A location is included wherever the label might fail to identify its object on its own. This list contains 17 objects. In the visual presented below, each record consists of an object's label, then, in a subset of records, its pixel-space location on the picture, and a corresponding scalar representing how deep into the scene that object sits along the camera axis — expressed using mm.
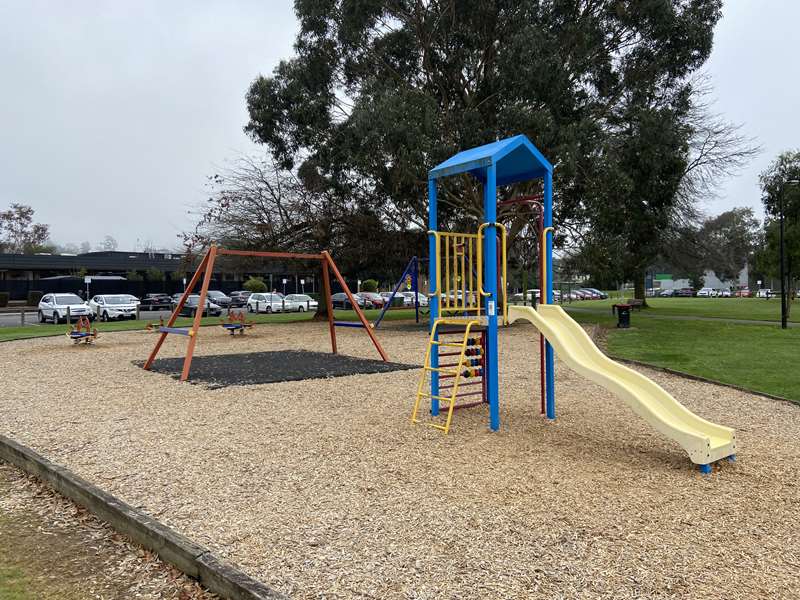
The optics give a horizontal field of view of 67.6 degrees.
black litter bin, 22141
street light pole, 19392
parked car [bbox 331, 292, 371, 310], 41906
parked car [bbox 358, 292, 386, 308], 42788
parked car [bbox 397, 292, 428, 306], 45759
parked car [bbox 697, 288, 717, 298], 82550
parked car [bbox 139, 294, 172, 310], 41219
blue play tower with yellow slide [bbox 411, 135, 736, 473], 5258
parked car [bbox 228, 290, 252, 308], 43500
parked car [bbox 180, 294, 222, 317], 33416
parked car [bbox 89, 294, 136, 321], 30141
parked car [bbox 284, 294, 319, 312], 39938
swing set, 10242
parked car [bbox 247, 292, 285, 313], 38844
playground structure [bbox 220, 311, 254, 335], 18741
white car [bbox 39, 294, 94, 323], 28031
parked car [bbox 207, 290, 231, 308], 39900
